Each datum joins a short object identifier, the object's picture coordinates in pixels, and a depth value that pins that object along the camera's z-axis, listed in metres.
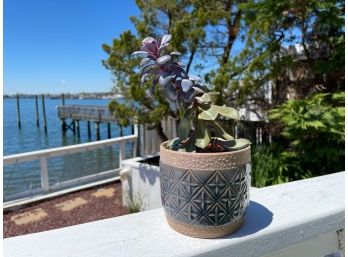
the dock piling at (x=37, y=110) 29.83
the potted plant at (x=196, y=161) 0.78
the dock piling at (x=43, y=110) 26.70
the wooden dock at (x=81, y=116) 20.67
